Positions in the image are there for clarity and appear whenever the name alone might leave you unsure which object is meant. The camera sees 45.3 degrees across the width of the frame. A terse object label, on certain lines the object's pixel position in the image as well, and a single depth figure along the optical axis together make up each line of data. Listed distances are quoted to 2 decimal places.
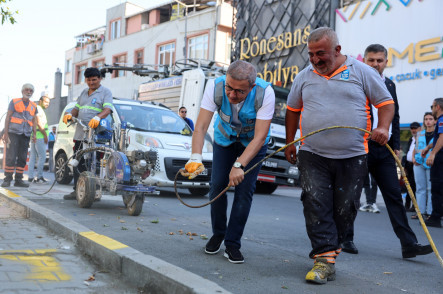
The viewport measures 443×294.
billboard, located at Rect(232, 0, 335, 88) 20.75
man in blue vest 3.99
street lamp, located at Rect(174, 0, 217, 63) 28.49
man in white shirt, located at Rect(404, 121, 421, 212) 9.74
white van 9.19
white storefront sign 15.55
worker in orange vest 9.62
